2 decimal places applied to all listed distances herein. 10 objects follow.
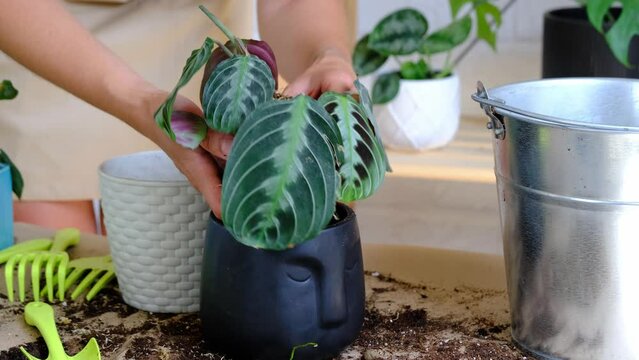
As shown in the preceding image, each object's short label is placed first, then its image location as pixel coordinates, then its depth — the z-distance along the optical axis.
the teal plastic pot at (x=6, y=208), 1.07
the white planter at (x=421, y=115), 2.15
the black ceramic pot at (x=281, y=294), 0.77
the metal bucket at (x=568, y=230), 0.75
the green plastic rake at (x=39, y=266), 0.97
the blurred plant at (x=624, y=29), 1.65
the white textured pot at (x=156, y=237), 0.90
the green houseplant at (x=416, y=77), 2.01
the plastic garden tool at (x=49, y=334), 0.81
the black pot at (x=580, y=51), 1.88
